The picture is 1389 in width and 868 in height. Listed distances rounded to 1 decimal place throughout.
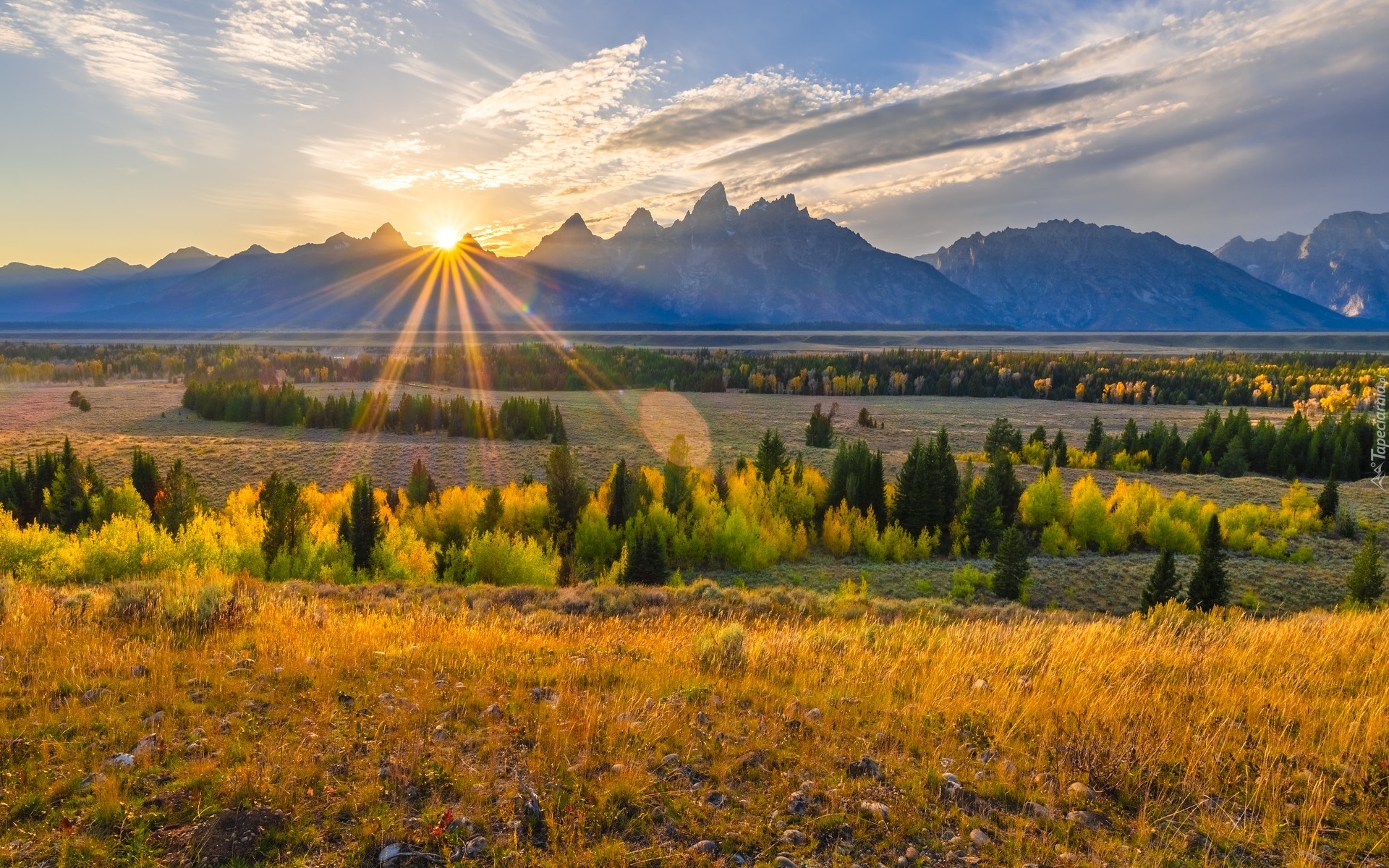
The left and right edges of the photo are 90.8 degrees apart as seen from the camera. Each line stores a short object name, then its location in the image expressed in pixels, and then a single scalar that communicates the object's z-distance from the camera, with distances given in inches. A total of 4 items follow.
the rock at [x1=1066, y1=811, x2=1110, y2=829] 258.1
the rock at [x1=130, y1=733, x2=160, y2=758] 275.2
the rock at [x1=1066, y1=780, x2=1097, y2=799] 275.3
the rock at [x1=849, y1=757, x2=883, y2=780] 287.7
